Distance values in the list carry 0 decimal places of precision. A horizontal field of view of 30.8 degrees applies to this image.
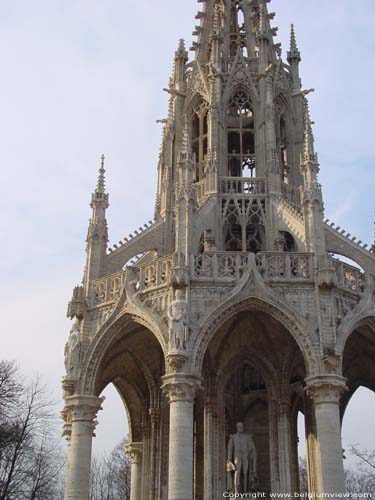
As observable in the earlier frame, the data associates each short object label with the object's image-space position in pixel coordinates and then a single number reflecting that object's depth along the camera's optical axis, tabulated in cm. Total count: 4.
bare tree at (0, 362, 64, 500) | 2612
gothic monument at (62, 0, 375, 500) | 1886
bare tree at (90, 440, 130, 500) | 4956
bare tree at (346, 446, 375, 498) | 4805
